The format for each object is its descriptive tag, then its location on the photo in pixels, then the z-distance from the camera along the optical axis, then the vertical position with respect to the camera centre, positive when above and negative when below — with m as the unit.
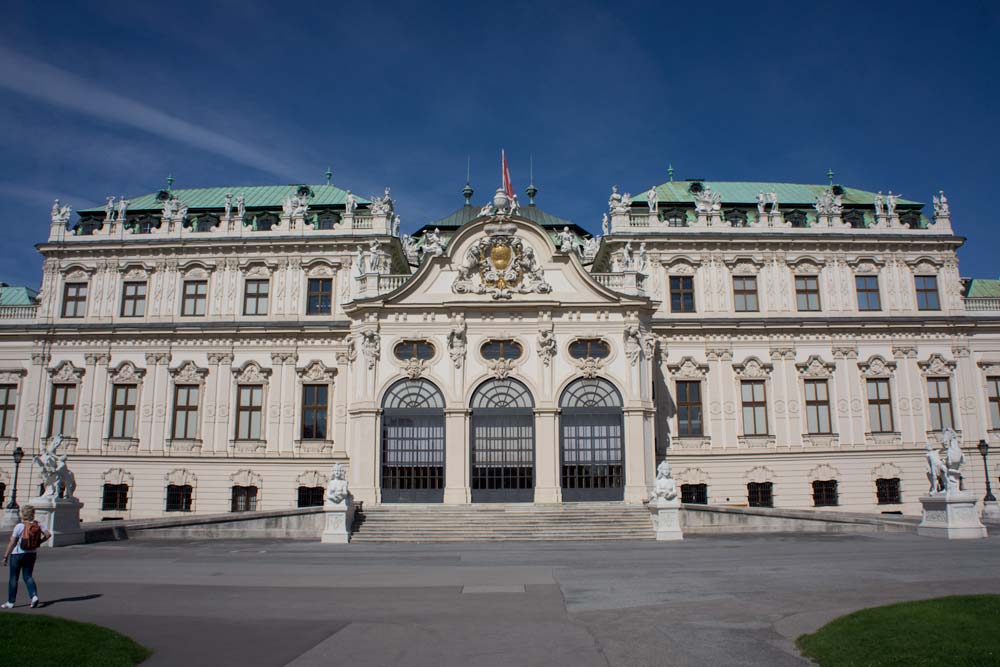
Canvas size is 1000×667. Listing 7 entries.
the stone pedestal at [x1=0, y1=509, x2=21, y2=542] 34.86 -2.60
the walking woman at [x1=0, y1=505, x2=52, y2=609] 13.81 -1.61
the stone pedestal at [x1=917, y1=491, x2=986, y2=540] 26.56 -2.20
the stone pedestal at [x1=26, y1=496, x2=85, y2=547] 26.92 -2.02
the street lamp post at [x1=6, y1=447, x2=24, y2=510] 36.37 +0.02
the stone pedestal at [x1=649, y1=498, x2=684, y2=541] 29.72 -2.40
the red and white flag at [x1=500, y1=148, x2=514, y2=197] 43.81 +15.75
